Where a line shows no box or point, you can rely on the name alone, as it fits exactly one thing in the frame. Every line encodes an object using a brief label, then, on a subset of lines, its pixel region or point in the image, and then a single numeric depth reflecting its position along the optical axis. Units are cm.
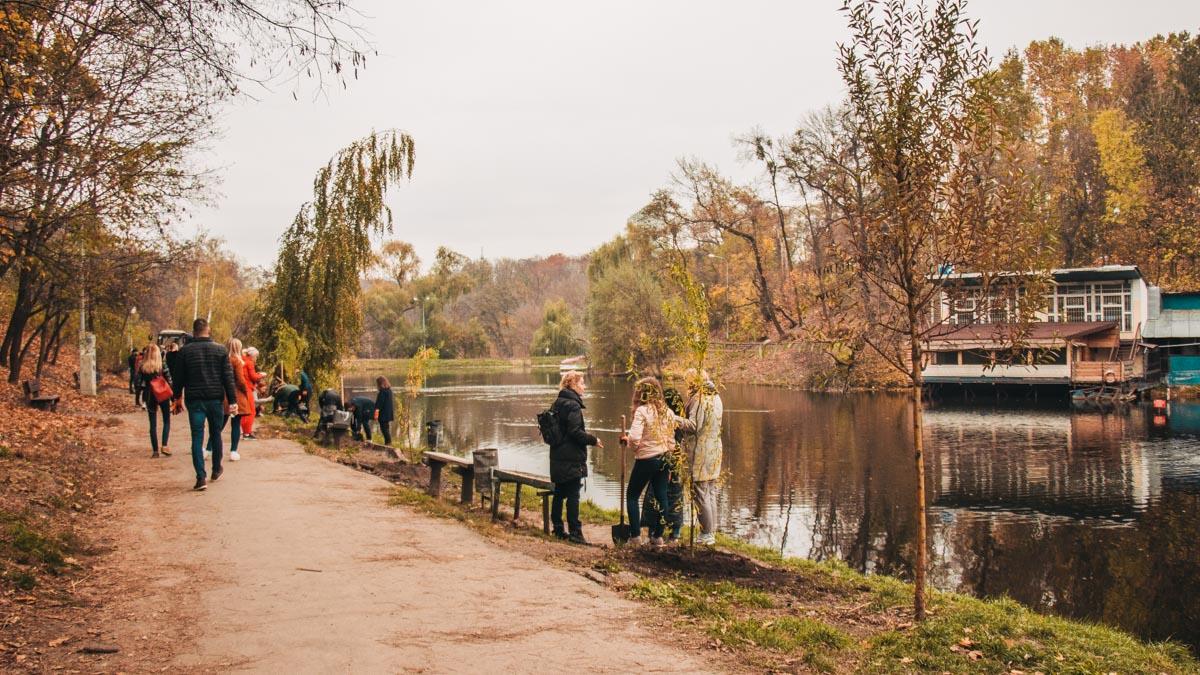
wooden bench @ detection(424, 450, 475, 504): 1175
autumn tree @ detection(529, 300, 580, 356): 9938
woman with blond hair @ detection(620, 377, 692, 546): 908
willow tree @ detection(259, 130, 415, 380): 2484
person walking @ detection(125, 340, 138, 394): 2675
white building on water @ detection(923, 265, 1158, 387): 4538
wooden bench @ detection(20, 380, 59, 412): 1888
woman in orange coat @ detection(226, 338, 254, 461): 1307
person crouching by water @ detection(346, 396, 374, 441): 1978
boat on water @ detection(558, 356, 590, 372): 8224
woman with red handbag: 1273
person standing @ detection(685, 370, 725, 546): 921
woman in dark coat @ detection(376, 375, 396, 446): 2052
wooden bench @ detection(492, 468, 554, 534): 1066
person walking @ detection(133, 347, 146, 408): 2356
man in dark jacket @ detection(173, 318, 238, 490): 1064
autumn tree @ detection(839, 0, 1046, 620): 730
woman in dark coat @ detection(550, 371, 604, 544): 977
